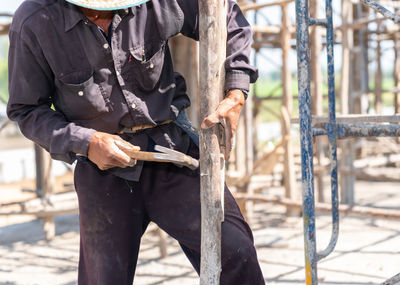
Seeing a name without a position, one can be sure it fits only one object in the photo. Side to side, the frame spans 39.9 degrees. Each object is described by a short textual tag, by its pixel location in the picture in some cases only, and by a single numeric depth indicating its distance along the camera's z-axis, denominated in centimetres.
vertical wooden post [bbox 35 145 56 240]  561
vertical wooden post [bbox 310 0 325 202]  583
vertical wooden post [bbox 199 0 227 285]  189
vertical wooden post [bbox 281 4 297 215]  552
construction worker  200
